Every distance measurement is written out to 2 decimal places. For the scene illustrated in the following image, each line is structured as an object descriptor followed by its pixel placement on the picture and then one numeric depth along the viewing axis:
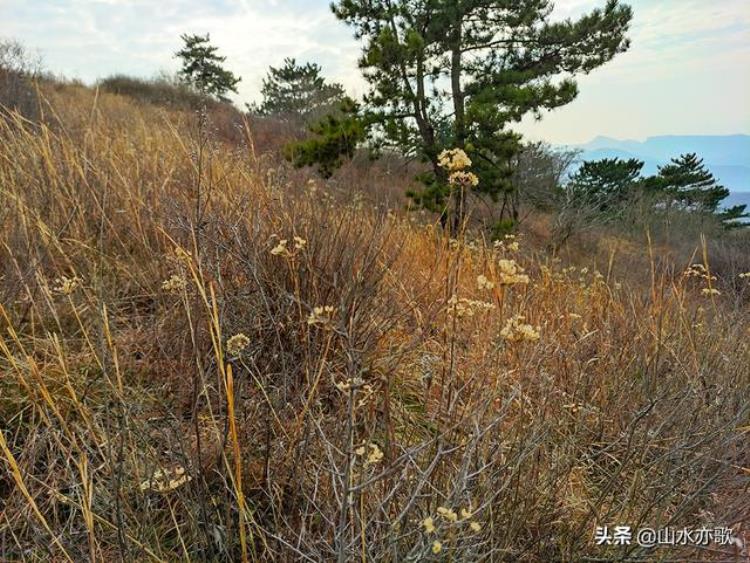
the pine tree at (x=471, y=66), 7.25
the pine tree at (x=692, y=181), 23.59
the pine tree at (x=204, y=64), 22.06
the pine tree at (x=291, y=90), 19.97
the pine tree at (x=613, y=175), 19.39
